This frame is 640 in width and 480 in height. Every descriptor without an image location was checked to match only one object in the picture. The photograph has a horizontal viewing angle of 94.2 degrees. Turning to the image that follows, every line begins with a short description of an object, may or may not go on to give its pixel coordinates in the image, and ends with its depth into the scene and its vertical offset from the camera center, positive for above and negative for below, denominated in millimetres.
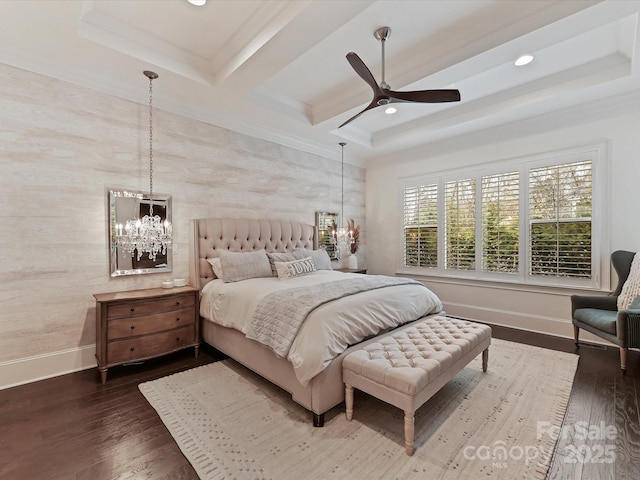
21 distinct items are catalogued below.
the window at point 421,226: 5384 +216
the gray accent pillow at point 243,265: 3553 -353
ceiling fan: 2705 +1317
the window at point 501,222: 4453 +242
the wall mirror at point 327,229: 5497 +150
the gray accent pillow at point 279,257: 4031 -287
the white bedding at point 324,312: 2150 -685
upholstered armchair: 2791 -834
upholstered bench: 1871 -878
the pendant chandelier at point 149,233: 3309 +37
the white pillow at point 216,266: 3691 -370
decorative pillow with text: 3779 -406
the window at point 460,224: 4910 +238
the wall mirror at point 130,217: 3242 +198
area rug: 1758 -1358
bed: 2170 -641
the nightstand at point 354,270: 5584 -617
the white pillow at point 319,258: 4387 -311
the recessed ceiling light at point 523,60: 2960 +1842
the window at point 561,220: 3883 +254
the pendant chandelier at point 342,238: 5695 -16
